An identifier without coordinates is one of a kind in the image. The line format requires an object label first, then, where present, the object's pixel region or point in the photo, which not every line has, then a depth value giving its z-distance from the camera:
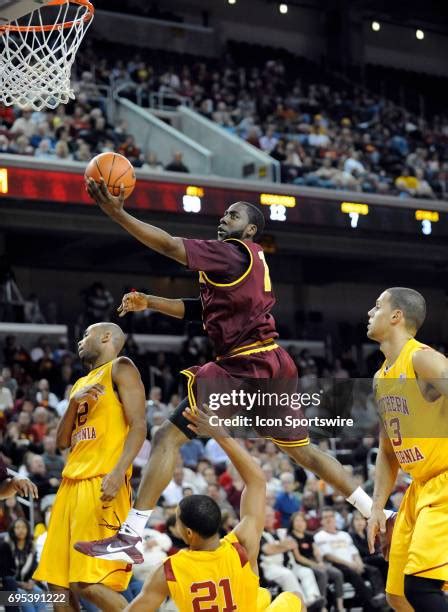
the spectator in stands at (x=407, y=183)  20.94
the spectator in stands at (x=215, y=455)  13.80
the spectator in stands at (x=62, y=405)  14.27
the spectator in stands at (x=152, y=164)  18.26
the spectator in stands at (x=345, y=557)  11.93
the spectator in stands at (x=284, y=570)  11.41
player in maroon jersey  6.37
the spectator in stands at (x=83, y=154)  17.02
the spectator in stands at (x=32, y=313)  18.65
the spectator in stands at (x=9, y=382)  14.66
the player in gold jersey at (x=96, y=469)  6.48
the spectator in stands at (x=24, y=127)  17.36
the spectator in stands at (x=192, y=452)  13.86
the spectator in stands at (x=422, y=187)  21.31
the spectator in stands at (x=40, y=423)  13.16
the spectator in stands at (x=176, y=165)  18.58
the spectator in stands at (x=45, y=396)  14.34
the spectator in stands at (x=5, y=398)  13.92
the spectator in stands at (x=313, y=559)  11.75
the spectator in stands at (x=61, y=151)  16.75
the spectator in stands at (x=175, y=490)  12.17
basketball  6.34
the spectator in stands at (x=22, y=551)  10.34
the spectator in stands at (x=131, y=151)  18.19
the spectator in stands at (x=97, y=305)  18.94
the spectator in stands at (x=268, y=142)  21.28
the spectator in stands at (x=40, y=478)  11.65
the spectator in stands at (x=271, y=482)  12.99
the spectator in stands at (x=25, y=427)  12.97
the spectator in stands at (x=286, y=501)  12.76
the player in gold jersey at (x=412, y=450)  5.57
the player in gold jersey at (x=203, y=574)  5.22
